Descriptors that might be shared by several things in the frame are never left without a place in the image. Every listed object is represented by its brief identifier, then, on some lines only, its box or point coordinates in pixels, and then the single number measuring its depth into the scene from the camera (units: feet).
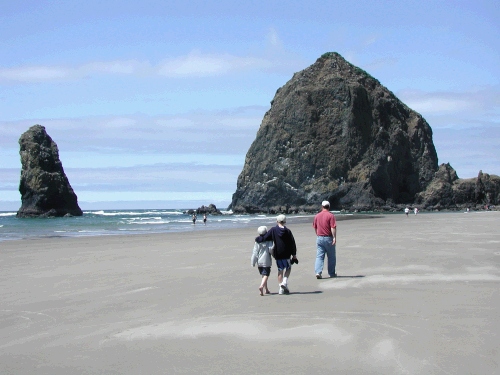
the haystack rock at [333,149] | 389.19
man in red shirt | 39.78
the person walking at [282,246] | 34.24
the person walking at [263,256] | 33.73
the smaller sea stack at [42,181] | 369.50
